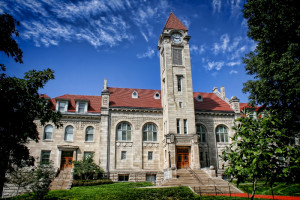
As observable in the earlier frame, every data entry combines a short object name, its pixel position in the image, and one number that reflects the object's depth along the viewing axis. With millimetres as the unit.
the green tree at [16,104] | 10367
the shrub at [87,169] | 26359
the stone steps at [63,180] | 23516
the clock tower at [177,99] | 28766
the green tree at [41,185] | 16500
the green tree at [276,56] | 18703
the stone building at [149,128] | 29328
